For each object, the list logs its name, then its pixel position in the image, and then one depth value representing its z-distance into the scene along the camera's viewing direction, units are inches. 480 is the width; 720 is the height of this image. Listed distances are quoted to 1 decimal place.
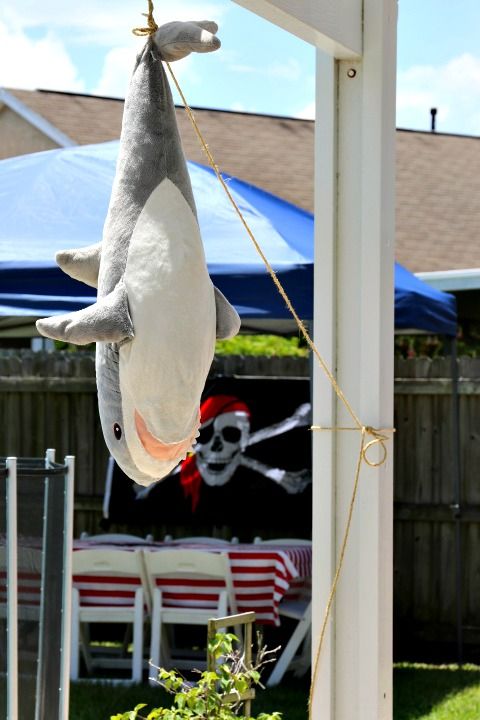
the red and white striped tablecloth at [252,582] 466.0
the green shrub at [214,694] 231.8
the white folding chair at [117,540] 513.0
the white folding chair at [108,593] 466.3
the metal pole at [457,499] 540.7
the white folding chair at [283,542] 514.6
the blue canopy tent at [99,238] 389.7
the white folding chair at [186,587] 454.9
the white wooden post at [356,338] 234.4
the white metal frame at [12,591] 210.1
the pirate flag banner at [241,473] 564.7
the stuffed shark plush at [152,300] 148.3
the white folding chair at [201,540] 521.3
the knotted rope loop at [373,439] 231.3
